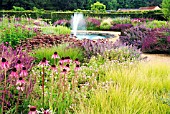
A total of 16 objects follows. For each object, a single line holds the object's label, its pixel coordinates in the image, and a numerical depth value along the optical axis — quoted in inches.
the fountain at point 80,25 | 681.7
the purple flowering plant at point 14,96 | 122.2
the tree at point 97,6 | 1672.0
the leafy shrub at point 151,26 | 523.3
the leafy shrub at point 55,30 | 475.2
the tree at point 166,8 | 1148.7
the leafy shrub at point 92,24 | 945.0
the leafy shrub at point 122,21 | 937.3
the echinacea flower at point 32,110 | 77.7
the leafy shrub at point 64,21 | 955.6
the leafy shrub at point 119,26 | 844.2
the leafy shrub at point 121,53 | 276.4
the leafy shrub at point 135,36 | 436.1
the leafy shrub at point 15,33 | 354.6
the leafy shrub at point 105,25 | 897.8
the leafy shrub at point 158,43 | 393.9
